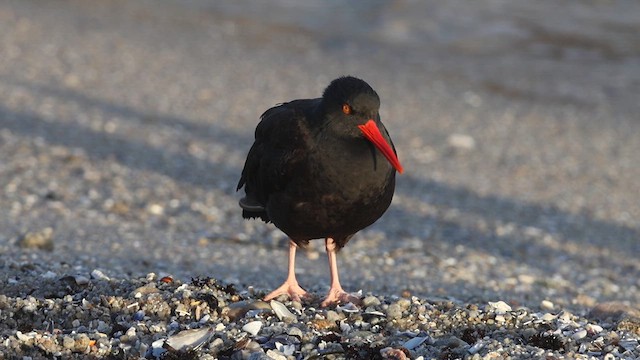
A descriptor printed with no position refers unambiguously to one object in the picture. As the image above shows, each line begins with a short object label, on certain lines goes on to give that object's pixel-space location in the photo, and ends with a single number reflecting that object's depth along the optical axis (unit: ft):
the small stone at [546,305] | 41.52
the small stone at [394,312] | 32.01
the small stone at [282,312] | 31.30
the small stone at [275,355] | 27.61
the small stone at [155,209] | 59.42
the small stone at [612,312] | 35.74
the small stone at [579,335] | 30.48
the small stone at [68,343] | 28.12
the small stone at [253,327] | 29.60
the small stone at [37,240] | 47.62
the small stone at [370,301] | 33.68
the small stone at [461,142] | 83.14
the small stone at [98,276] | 35.06
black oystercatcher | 32.24
